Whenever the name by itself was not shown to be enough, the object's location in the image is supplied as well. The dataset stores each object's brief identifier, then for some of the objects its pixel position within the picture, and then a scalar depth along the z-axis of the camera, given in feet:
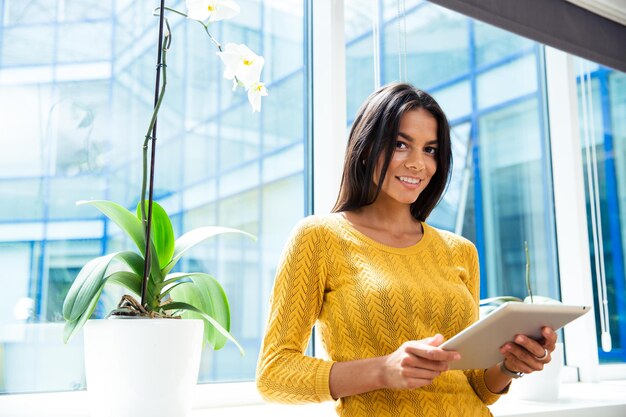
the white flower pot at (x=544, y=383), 6.57
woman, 3.77
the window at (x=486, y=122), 7.56
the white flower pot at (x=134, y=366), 3.69
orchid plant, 3.87
